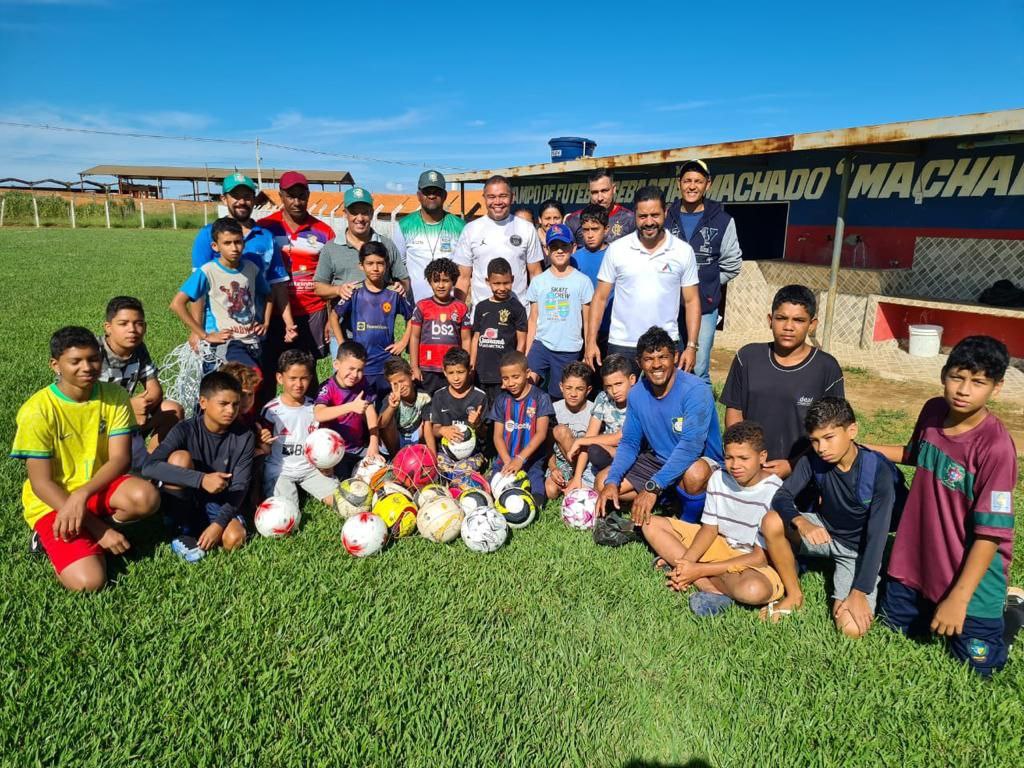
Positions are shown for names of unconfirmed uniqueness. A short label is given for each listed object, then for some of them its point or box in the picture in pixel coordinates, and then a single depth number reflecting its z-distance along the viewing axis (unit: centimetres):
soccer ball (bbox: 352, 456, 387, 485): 500
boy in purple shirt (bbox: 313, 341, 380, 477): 527
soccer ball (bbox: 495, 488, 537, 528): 484
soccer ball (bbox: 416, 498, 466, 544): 452
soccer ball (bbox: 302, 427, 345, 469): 496
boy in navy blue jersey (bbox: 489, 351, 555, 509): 534
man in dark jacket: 611
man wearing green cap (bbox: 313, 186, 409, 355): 600
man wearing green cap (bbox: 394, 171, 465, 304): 650
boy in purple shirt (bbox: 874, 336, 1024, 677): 312
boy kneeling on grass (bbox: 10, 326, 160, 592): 382
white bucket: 959
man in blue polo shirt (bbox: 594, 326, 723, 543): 459
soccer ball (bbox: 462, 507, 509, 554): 441
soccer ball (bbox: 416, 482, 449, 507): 475
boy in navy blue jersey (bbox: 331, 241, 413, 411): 585
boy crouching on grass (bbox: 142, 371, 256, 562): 425
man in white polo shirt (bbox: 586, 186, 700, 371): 542
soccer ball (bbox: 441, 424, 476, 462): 548
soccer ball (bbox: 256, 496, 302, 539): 453
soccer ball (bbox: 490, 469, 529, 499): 504
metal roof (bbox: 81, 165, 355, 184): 6525
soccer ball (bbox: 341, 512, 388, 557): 430
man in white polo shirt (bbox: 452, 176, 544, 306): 624
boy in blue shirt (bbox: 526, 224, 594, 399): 591
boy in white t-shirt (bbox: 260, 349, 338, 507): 510
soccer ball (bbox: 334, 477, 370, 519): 480
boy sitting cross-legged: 380
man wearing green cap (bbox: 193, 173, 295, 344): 545
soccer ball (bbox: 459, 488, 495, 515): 485
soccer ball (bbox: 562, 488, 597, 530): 483
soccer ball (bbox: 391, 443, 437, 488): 518
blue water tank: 1527
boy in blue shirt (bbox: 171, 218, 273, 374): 523
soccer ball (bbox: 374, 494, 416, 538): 456
